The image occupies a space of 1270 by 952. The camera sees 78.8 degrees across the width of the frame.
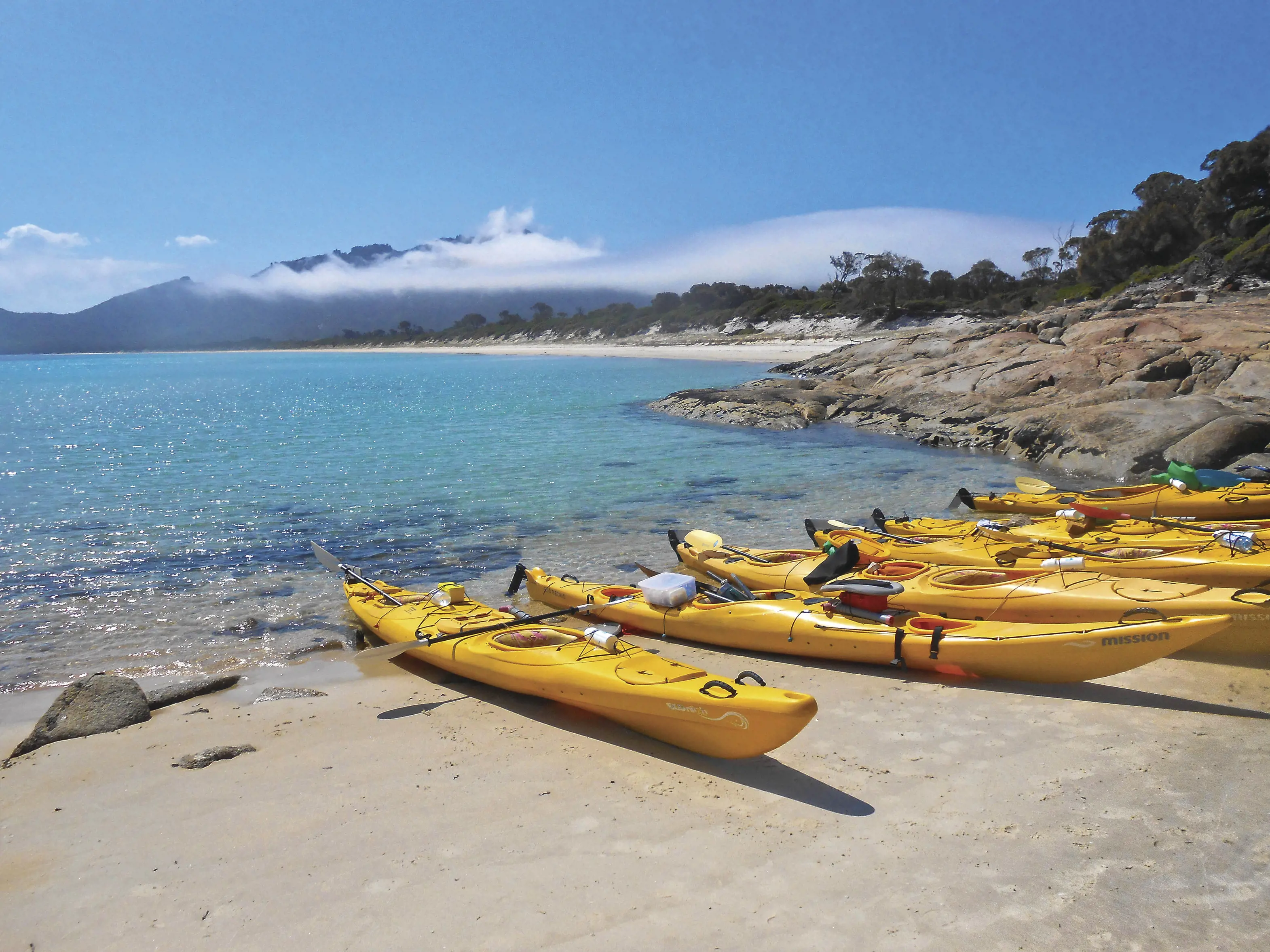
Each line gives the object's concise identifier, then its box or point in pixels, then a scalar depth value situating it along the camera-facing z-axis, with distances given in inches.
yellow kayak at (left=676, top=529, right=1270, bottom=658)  228.4
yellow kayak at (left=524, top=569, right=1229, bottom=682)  206.7
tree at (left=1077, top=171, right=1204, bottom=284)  1627.7
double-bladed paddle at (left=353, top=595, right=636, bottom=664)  253.0
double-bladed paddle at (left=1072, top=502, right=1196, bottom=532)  382.9
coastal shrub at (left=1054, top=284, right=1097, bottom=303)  1697.8
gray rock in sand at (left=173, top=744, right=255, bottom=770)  200.5
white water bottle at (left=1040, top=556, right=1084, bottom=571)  276.7
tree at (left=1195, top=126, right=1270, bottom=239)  1379.2
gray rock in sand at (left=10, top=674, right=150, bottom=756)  215.2
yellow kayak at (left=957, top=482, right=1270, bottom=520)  385.1
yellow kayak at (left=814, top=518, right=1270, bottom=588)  270.4
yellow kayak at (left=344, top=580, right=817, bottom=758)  179.5
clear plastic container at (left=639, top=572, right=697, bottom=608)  278.7
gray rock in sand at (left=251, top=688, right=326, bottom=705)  247.3
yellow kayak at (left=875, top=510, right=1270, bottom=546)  314.2
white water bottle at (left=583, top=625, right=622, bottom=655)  229.1
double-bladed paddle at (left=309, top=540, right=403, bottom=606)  344.5
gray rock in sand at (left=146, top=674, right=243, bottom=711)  241.1
